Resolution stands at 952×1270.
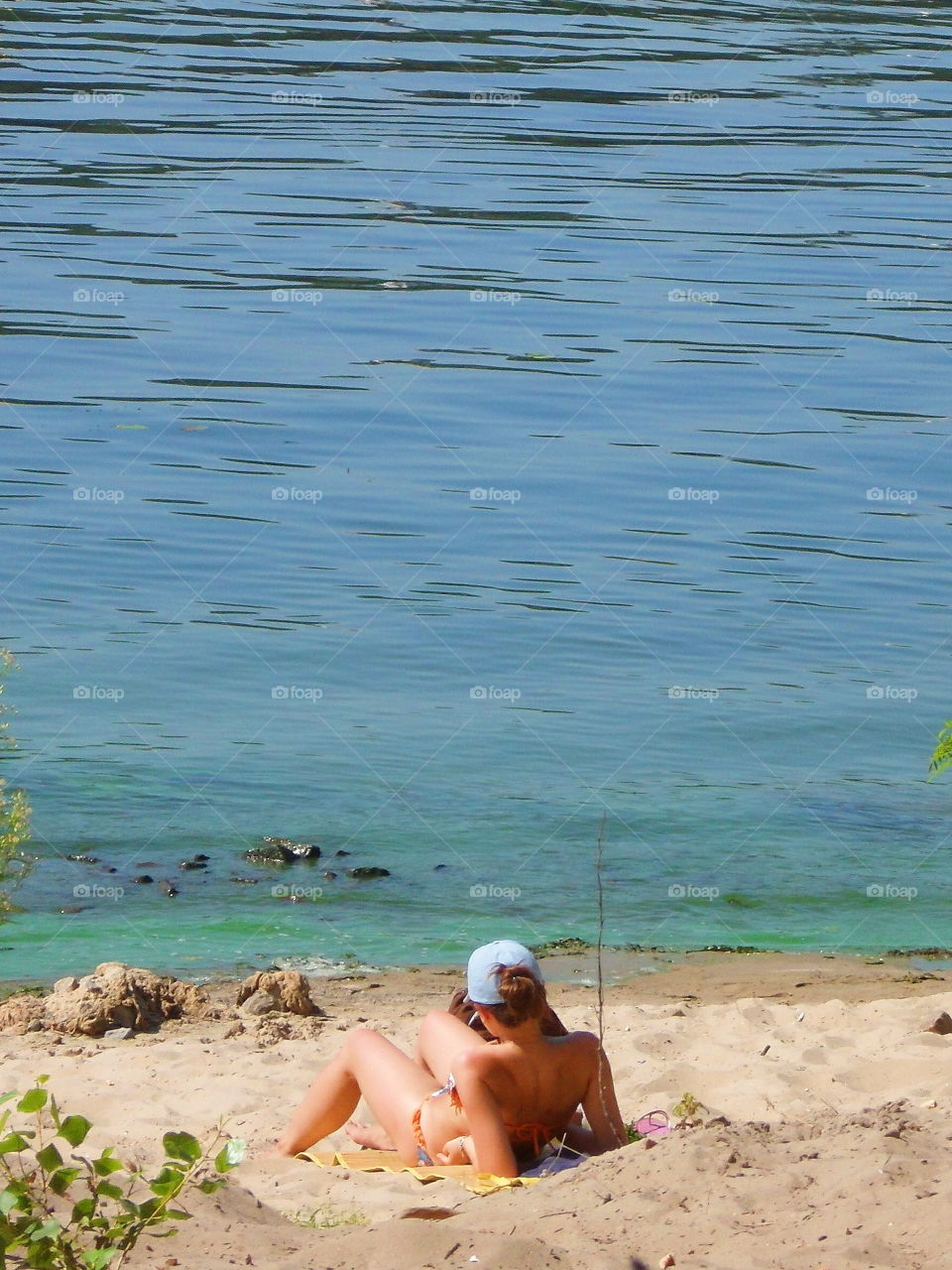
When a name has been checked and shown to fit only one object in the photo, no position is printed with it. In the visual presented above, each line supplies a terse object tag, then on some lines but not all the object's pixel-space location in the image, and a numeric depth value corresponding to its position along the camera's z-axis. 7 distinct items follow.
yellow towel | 10.80
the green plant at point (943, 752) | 14.02
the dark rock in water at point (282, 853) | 19.34
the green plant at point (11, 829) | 14.44
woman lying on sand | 11.27
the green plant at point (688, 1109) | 11.80
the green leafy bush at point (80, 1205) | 7.07
